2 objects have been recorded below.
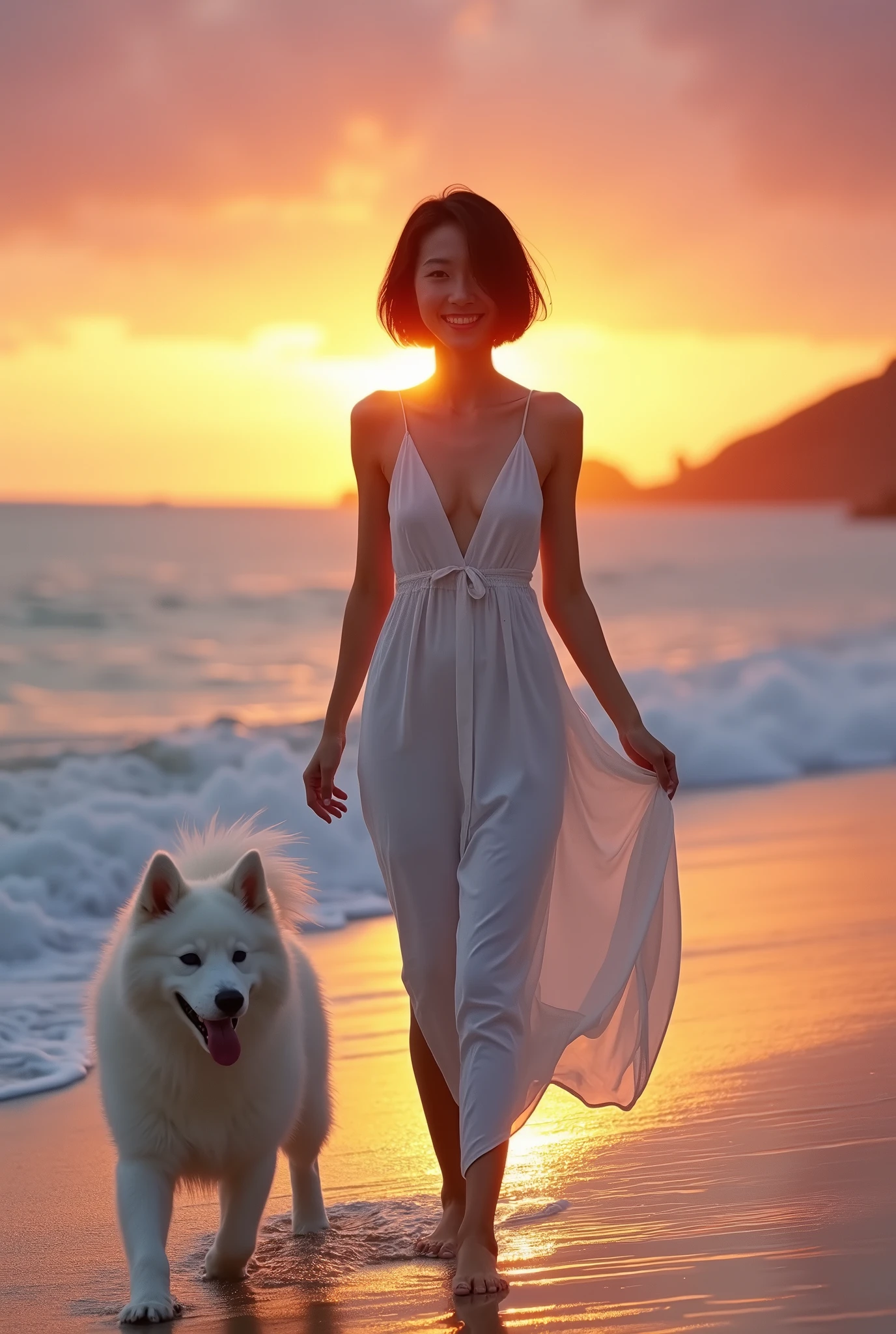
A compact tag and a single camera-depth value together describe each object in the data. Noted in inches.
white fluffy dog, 130.4
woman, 131.5
